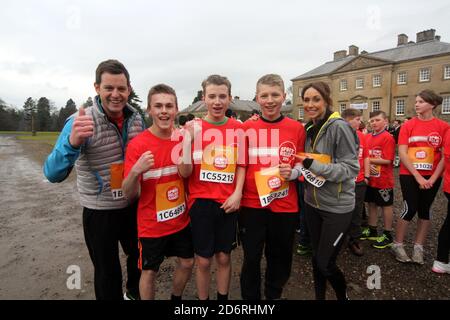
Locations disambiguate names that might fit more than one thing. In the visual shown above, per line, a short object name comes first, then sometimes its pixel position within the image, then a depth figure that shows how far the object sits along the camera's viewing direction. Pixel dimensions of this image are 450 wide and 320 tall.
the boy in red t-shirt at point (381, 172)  4.23
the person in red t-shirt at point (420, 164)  3.53
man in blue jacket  2.29
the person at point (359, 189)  4.10
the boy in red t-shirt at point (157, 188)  2.37
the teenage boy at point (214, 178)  2.41
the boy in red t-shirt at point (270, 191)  2.52
